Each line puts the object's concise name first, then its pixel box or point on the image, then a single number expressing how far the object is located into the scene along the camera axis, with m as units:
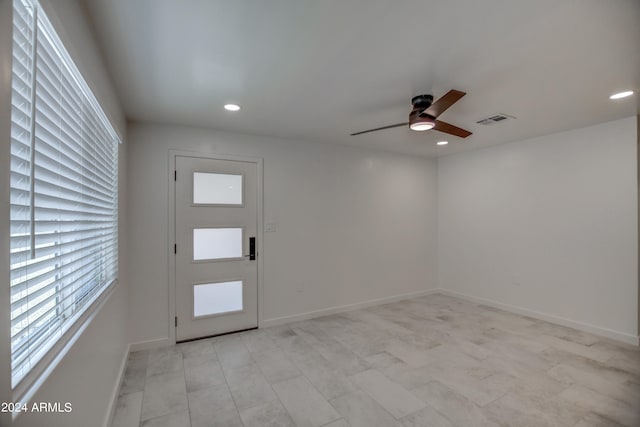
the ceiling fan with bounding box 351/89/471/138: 2.34
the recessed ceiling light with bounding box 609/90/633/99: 2.61
